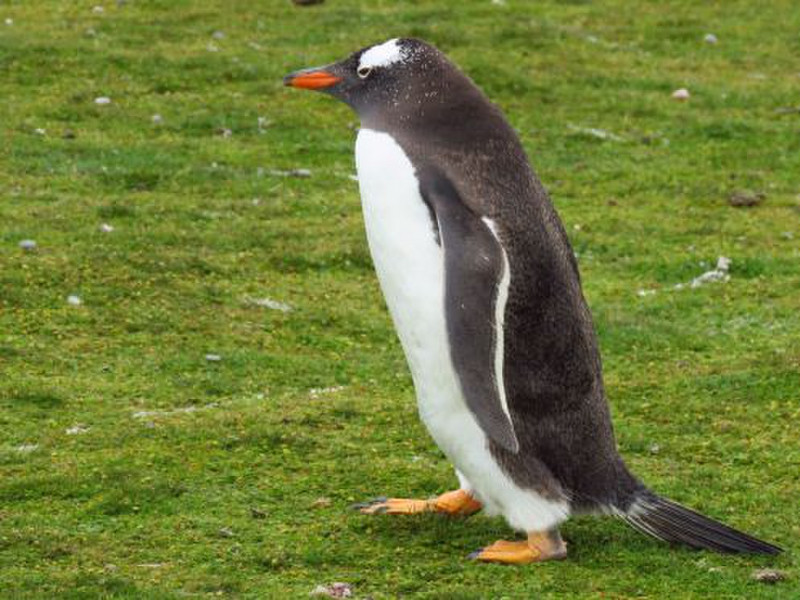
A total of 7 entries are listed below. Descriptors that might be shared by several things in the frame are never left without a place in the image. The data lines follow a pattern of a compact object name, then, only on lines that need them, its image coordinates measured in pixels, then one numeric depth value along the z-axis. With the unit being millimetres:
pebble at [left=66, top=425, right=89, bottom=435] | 14430
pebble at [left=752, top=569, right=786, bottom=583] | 11258
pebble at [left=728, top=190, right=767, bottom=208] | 23547
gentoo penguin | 11430
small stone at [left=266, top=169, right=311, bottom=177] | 24109
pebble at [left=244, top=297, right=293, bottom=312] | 18750
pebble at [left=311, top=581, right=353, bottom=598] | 10891
